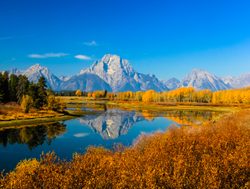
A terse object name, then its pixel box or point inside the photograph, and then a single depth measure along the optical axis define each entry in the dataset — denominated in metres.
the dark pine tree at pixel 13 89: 150.00
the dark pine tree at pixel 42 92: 130.88
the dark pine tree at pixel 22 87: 139.62
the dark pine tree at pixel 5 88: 143.75
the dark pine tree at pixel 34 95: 126.81
